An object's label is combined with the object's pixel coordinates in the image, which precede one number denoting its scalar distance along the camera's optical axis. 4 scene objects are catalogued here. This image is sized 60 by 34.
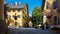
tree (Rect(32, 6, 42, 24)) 23.31
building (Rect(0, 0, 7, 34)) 8.19
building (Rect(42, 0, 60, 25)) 10.79
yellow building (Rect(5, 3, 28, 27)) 23.37
